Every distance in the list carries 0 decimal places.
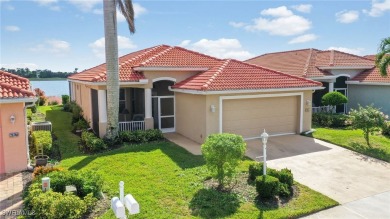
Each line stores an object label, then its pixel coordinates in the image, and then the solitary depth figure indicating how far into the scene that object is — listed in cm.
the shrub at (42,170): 1064
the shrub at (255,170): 1091
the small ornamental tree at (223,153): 993
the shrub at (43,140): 1409
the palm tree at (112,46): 1512
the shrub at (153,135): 1666
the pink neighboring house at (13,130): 1185
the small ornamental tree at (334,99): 2169
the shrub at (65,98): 3594
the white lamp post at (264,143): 999
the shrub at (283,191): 986
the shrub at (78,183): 932
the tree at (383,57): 1741
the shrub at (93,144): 1494
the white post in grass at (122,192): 659
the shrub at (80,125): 1975
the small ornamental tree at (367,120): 1572
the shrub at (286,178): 1037
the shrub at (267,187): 942
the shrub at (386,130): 1850
